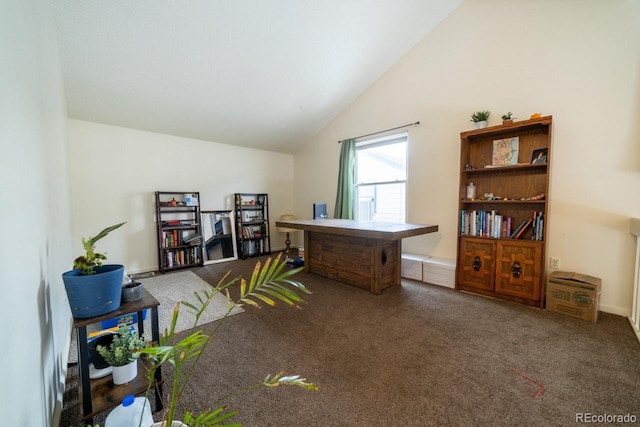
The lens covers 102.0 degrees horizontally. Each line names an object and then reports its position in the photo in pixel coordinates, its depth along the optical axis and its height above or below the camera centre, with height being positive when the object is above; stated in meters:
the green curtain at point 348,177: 4.34 +0.42
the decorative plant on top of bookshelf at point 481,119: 2.81 +0.89
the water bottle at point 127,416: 0.92 -0.78
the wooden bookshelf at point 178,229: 3.91 -0.44
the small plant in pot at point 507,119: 2.60 +0.83
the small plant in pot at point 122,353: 1.18 -0.70
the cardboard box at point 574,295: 2.19 -0.83
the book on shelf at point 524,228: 2.62 -0.28
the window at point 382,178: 3.89 +0.36
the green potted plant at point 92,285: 1.02 -0.34
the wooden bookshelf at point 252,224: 4.77 -0.44
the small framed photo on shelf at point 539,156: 2.52 +0.44
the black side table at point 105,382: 1.08 -0.85
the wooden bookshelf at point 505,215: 2.50 -0.15
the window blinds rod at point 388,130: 3.59 +1.07
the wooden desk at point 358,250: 2.72 -0.61
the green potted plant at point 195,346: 0.58 -0.34
